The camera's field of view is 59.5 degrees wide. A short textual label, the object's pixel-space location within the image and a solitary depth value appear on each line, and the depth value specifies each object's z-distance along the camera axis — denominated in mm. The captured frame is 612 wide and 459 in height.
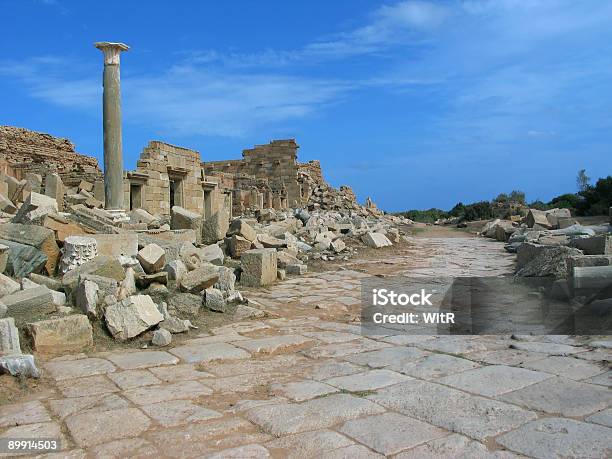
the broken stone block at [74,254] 7211
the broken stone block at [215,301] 6906
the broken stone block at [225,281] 7465
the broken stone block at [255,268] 9141
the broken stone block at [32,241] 7086
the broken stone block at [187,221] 11828
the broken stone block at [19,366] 4144
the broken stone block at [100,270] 6590
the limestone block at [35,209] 8320
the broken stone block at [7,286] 5859
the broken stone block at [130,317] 5547
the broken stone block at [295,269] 10703
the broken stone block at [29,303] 5363
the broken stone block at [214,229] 11844
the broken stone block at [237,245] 10844
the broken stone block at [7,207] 11759
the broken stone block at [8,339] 4539
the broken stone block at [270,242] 11766
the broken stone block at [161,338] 5461
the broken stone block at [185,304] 6501
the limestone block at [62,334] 4953
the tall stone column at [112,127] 12385
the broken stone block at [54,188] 12953
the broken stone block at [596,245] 8930
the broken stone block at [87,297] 5699
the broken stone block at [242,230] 11297
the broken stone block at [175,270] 7518
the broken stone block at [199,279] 7152
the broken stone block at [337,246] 13720
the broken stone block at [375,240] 15758
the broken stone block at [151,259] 7652
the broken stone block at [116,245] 8000
